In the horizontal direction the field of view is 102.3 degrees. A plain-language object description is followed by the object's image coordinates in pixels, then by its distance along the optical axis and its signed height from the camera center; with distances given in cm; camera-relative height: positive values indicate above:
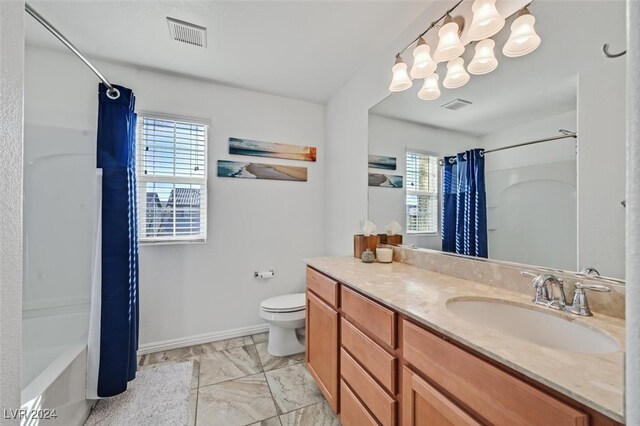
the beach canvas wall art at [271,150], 259 +67
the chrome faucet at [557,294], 91 -30
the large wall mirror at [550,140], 92 +34
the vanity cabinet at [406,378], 62 -55
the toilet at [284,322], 217 -93
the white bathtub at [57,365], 121 -88
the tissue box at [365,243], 199 -23
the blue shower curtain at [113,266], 164 -36
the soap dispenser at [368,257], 188 -32
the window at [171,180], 230 +30
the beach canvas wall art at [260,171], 255 +44
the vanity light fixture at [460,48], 116 +89
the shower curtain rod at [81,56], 127 +94
